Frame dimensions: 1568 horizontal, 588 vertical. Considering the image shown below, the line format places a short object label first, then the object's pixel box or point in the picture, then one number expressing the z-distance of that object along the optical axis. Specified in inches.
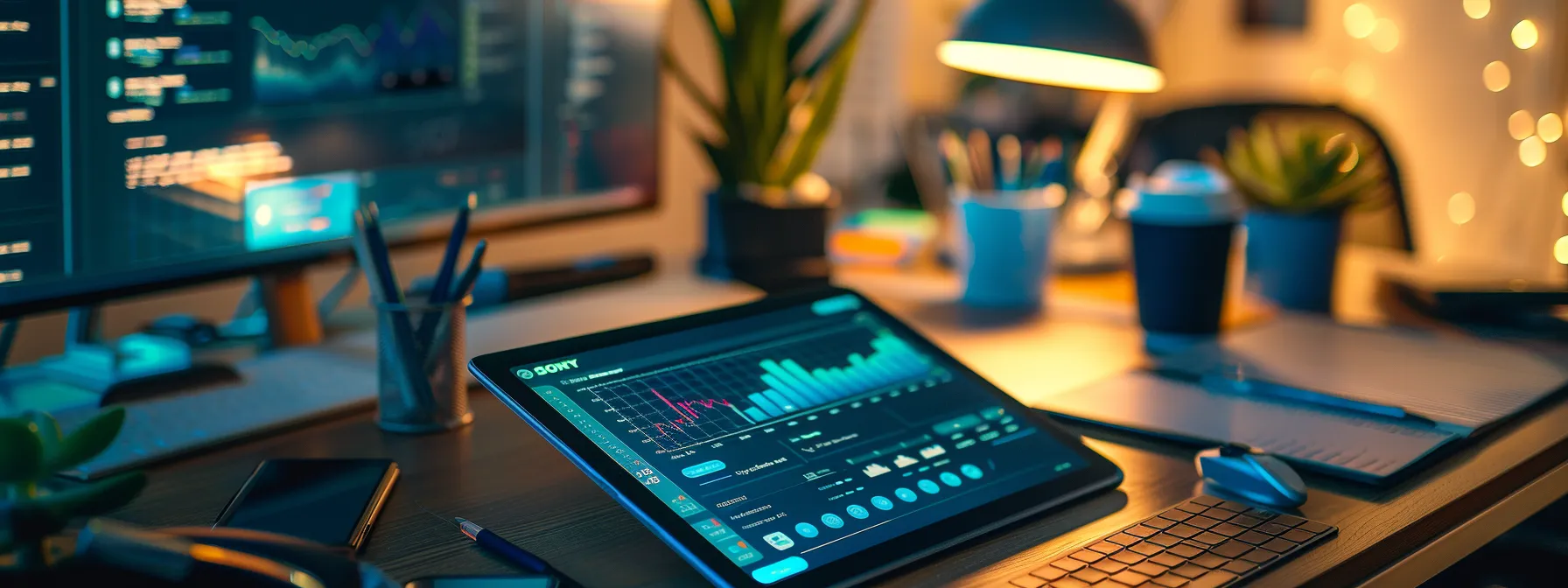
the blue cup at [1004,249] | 53.7
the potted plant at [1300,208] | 53.5
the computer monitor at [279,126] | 33.6
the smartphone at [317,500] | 27.7
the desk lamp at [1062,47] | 44.9
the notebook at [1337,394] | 35.0
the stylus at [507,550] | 26.2
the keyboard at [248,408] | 33.1
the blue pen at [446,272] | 36.1
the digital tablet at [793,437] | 26.6
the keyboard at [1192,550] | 26.0
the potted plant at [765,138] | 56.1
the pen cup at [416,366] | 35.7
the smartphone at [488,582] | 24.9
